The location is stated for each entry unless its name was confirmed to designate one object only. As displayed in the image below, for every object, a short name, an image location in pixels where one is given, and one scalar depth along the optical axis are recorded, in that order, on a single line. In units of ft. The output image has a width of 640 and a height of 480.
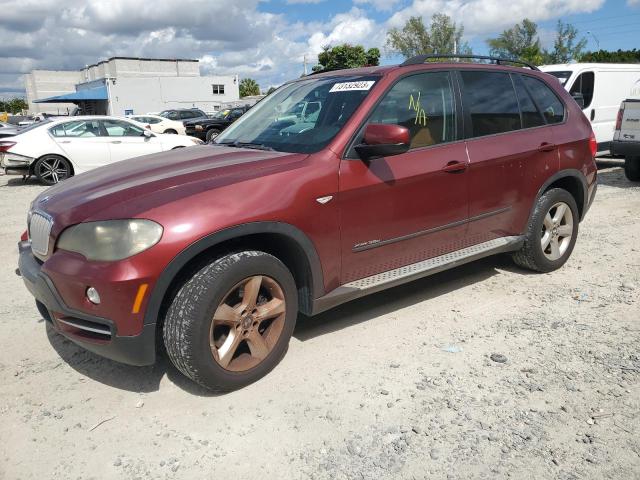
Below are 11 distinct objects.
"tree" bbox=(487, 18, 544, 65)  168.66
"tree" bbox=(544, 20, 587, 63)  160.35
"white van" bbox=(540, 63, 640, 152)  35.29
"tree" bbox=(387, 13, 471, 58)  181.68
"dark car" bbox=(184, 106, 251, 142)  75.46
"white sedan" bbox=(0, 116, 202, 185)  35.60
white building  188.75
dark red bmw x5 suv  8.90
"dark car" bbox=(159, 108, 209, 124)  96.17
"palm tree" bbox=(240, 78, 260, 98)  303.31
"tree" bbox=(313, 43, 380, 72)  150.00
